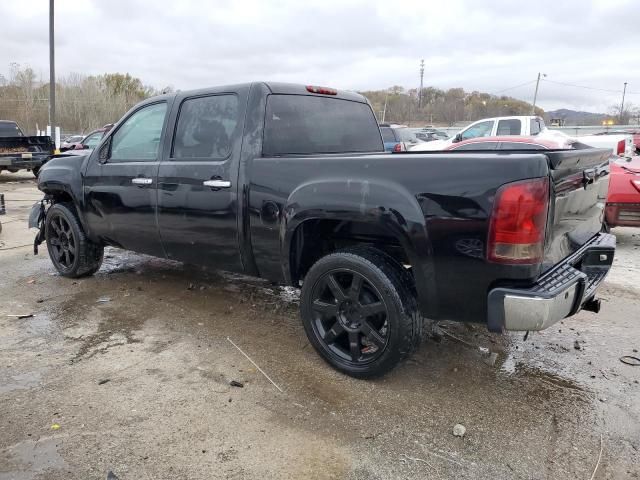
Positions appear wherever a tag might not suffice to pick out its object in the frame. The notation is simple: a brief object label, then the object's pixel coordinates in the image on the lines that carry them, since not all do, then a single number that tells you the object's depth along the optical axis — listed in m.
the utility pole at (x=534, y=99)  62.25
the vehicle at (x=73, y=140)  27.17
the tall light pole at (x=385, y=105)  58.88
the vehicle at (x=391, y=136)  14.83
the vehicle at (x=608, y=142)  13.57
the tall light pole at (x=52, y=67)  20.23
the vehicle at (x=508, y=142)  9.95
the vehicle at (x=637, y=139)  24.36
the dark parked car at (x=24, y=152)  15.29
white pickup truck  13.12
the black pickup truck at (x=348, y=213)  2.64
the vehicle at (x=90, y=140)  15.15
